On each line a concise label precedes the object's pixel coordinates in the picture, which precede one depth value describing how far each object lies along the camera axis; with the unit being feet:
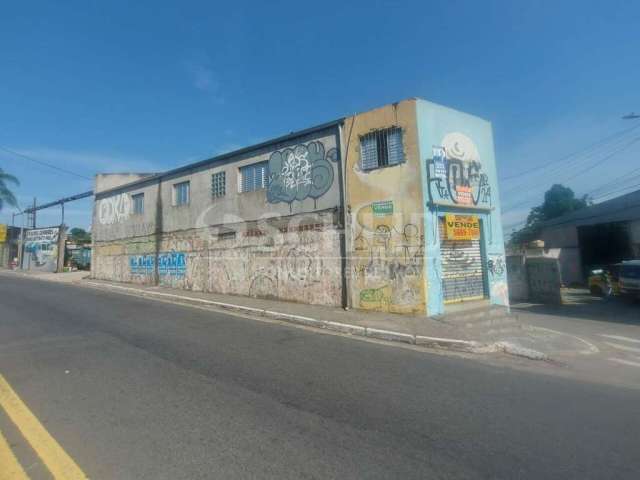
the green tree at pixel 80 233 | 196.88
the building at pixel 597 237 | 82.02
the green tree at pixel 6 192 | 96.68
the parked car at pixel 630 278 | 52.12
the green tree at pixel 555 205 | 166.71
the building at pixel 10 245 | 143.66
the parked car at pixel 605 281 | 62.59
